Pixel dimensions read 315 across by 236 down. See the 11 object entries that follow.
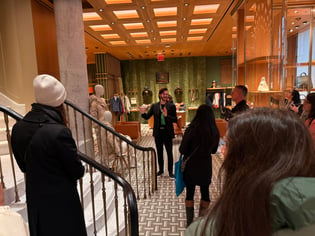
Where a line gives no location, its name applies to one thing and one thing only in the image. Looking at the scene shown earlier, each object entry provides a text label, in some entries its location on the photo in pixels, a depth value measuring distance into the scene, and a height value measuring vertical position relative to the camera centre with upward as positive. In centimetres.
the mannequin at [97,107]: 425 -33
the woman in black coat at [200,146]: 240 -69
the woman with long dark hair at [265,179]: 53 -26
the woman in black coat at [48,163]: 143 -49
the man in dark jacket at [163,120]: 411 -61
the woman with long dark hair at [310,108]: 274 -33
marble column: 388 +77
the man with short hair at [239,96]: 340 -17
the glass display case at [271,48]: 348 +76
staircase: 227 -138
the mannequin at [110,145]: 433 -117
